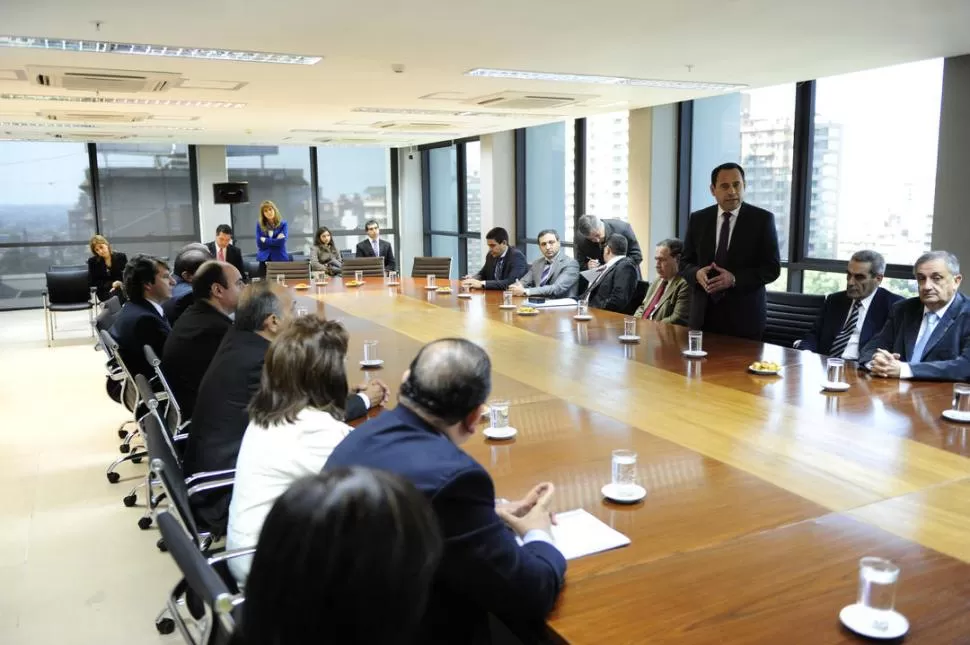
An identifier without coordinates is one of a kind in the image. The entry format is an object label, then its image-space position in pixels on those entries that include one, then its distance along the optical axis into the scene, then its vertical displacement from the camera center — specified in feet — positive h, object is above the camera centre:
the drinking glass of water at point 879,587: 4.78 -2.31
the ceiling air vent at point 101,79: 19.15 +3.34
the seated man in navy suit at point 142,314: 14.56 -1.97
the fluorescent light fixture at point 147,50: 15.92 +3.42
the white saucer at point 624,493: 6.87 -2.51
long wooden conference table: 5.06 -2.54
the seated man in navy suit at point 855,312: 14.10 -1.95
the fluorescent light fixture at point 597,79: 20.75 +3.52
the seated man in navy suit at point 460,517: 5.06 -2.00
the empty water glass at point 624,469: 7.04 -2.33
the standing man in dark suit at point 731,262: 14.85 -1.08
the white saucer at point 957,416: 8.90 -2.38
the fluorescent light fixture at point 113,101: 23.52 +3.44
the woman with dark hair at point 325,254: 35.68 -2.06
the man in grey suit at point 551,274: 21.94 -1.91
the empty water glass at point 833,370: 10.50 -2.19
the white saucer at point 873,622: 4.66 -2.50
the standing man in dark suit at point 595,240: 23.27 -0.98
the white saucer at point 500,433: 8.71 -2.49
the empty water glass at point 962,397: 9.05 -2.21
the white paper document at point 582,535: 5.98 -2.56
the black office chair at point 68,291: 32.53 -3.32
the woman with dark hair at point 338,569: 2.77 -1.28
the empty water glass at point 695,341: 13.08 -2.23
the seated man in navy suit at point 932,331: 10.80 -1.86
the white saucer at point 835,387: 10.38 -2.38
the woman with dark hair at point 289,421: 7.29 -2.01
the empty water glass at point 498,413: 8.86 -2.30
